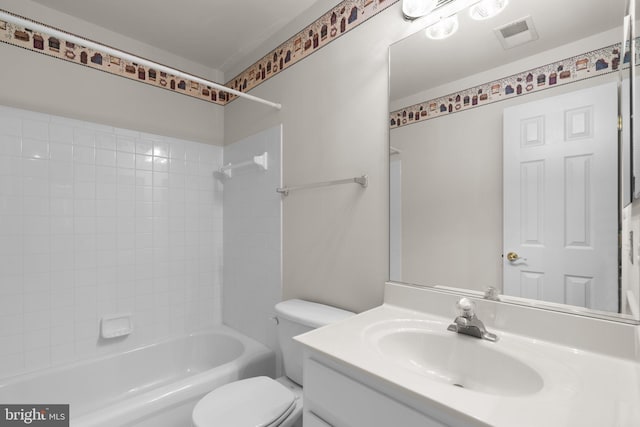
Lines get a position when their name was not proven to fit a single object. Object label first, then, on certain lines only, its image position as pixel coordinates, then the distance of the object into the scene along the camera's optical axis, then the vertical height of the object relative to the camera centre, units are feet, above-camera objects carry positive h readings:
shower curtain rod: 3.32 +2.16
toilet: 3.61 -2.47
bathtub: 4.10 -3.00
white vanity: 1.83 -1.21
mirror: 2.65 +0.60
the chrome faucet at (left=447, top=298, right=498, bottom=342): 2.92 -1.09
